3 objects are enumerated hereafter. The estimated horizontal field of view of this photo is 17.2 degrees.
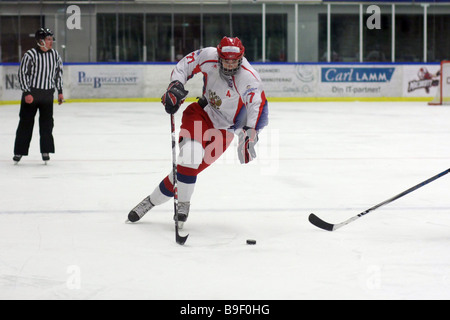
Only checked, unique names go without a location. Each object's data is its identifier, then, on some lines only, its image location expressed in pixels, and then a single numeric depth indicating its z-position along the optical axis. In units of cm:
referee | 1400
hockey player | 810
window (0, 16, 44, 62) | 3848
